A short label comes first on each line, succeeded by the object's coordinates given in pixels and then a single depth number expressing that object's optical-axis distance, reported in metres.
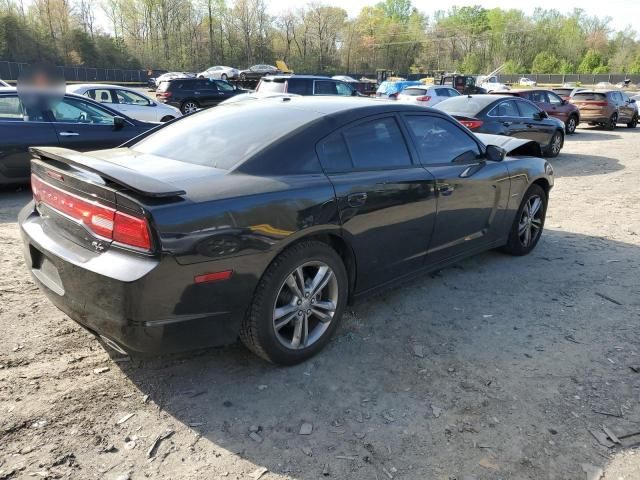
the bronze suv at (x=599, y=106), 19.72
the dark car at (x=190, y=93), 21.02
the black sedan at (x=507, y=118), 10.64
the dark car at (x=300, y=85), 15.43
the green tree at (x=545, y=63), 91.06
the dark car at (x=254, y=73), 43.00
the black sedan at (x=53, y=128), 6.98
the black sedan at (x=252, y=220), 2.56
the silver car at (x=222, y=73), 49.34
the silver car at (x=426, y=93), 19.43
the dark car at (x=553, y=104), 17.22
